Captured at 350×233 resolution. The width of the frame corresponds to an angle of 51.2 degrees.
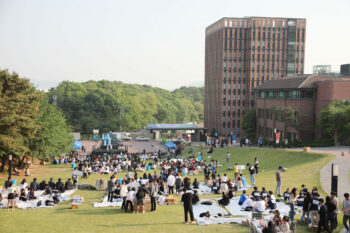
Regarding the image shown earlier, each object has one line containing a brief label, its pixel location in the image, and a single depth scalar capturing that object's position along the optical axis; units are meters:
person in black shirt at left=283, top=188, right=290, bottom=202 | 21.36
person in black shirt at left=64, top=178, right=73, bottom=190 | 26.06
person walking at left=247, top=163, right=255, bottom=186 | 26.74
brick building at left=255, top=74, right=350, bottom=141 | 56.05
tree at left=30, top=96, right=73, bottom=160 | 40.84
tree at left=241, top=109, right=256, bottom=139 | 77.75
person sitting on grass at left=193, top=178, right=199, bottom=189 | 25.76
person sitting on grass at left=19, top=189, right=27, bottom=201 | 21.48
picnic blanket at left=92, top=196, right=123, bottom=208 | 20.53
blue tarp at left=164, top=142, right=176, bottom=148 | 62.56
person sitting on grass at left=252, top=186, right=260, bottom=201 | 18.88
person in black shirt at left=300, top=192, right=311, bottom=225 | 15.93
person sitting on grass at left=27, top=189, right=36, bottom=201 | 22.05
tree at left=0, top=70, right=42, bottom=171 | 31.94
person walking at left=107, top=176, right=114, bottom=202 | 21.11
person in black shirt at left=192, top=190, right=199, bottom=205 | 20.36
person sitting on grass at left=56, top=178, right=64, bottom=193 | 25.00
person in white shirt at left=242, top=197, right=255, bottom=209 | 18.95
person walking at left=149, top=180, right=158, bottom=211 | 19.08
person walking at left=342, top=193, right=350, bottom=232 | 14.66
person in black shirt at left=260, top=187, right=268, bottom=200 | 19.76
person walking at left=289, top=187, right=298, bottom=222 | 16.47
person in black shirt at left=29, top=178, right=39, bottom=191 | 24.47
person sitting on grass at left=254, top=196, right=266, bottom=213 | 17.48
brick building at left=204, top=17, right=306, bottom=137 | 105.25
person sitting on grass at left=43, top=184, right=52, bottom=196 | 23.74
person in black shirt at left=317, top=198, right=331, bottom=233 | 14.56
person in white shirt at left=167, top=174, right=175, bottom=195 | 23.61
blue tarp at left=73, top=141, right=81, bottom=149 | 60.43
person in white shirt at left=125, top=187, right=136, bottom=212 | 18.89
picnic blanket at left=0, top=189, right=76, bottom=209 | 20.53
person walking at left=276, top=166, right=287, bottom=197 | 22.78
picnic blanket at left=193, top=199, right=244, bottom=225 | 16.80
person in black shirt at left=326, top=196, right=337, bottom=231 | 14.84
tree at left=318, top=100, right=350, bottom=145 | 49.85
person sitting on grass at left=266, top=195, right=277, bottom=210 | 18.77
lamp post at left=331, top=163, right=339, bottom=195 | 18.23
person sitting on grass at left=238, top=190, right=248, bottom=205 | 20.00
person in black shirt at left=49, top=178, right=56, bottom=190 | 25.10
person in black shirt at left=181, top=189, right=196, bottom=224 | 16.38
